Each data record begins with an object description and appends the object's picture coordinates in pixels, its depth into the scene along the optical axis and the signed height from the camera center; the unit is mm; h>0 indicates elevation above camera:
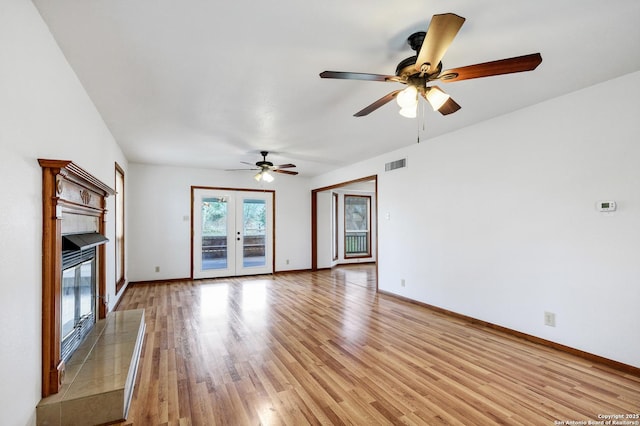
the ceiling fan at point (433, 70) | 1606 +944
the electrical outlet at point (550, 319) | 3160 -1132
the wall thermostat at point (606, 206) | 2754 +65
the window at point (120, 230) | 5126 -248
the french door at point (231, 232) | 7070 -413
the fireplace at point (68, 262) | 1932 -381
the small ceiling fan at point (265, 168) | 5473 +898
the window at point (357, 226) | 9492 -349
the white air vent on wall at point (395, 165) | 5152 +896
